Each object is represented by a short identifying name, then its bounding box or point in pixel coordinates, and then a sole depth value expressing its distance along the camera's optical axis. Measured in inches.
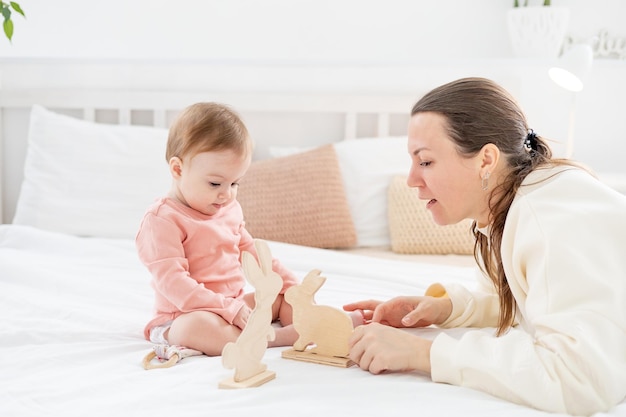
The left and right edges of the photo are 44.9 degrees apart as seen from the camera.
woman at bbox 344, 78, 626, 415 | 37.1
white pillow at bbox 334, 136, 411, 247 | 95.8
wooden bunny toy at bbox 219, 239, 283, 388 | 39.7
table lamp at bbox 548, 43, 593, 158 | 96.5
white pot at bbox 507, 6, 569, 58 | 104.8
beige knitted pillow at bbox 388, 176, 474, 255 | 89.9
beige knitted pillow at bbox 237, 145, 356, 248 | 90.2
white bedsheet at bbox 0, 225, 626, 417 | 36.8
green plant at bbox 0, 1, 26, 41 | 72.8
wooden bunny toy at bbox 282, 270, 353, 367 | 44.1
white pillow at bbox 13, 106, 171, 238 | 94.0
